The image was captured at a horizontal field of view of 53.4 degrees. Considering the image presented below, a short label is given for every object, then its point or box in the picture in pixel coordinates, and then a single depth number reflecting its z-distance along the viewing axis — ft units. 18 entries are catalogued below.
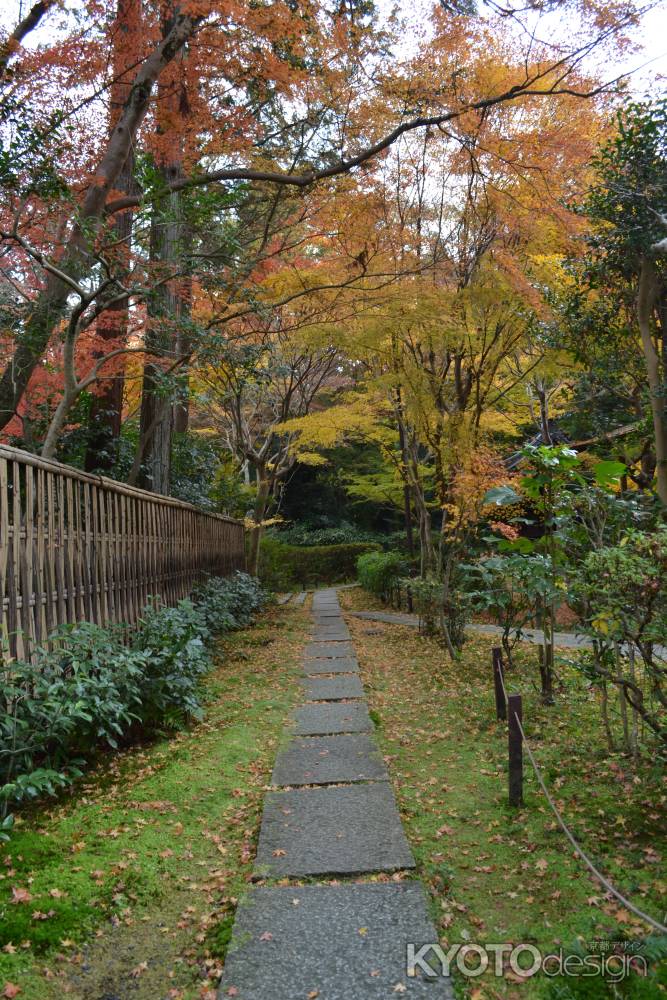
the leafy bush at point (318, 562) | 78.38
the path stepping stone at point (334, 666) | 25.53
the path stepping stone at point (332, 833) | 10.03
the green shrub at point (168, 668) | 15.85
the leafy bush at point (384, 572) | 52.21
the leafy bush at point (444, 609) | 27.48
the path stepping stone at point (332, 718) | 17.34
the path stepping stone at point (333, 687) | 21.21
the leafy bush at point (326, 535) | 85.46
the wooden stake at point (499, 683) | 17.40
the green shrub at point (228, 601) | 30.76
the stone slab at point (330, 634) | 34.06
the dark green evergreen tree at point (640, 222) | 14.92
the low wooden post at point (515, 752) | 12.12
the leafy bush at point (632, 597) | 10.29
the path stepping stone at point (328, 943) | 7.29
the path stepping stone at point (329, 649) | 29.58
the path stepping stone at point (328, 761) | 13.79
